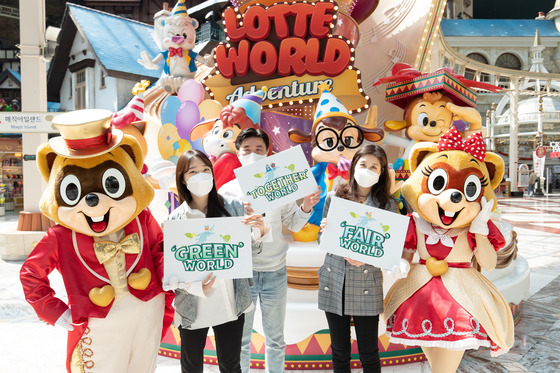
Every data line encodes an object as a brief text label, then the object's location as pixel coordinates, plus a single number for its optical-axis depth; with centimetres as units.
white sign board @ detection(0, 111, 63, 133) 657
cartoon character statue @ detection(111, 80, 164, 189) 408
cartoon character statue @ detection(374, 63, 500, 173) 424
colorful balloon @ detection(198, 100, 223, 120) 454
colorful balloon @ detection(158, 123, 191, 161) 467
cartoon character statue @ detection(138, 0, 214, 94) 532
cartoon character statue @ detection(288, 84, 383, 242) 343
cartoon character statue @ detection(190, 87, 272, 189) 350
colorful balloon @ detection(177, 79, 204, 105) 470
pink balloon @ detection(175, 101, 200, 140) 451
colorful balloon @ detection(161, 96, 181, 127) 475
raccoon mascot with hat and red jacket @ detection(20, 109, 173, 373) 199
